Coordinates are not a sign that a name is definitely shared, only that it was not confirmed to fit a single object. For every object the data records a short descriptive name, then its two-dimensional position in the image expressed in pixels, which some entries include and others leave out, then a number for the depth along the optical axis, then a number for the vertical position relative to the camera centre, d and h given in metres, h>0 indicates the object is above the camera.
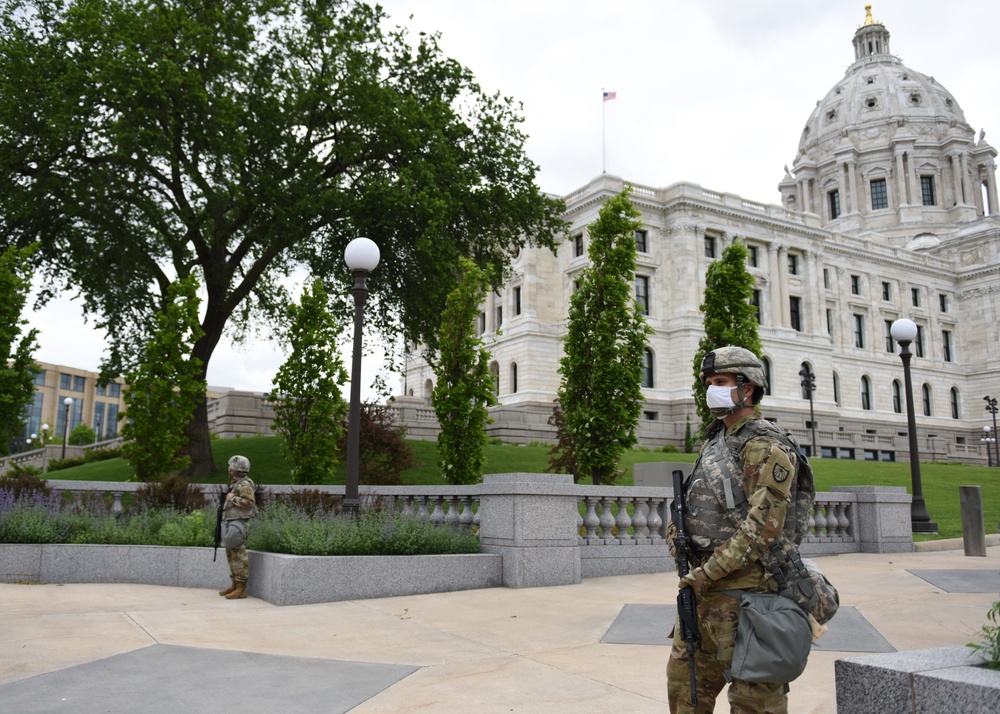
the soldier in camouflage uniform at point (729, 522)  3.60 -0.25
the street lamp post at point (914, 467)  18.03 +0.05
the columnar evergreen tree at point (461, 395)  19.17 +1.76
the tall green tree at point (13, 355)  19.61 +2.84
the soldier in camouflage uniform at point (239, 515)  9.95 -0.59
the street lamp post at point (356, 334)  11.17 +1.94
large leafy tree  20.84 +8.73
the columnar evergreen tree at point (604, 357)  19.69 +2.82
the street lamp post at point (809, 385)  44.06 +4.66
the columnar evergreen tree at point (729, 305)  26.77 +5.49
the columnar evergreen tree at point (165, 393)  18.48 +1.73
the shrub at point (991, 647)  3.25 -0.74
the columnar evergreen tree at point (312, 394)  18.62 +1.72
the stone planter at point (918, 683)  3.03 -0.85
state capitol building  57.47 +15.83
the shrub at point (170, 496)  13.03 -0.47
